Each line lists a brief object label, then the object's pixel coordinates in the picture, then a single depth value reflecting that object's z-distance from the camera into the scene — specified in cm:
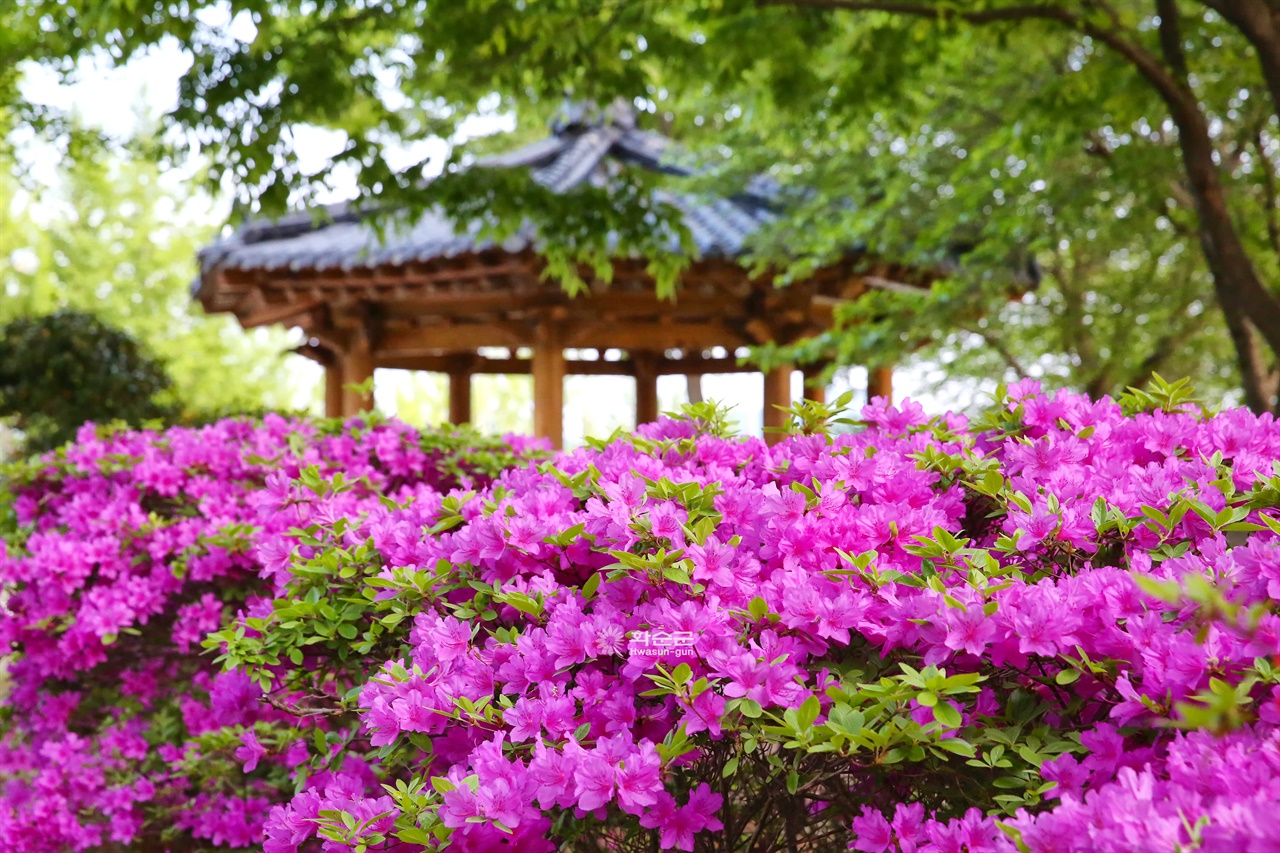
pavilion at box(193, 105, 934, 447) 773
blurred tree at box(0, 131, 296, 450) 2166
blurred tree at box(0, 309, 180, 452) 854
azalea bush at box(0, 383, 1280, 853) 128
